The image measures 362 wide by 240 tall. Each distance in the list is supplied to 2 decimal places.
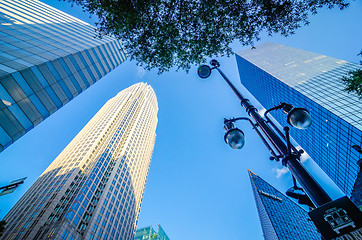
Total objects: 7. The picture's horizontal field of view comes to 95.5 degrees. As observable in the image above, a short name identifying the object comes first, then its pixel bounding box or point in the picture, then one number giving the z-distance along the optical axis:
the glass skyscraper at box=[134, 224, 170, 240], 73.46
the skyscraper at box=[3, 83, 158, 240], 39.72
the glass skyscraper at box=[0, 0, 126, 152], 16.94
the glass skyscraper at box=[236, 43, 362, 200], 40.34
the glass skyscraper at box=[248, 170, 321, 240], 69.12
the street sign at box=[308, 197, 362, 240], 2.09
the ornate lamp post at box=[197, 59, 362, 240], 2.12
